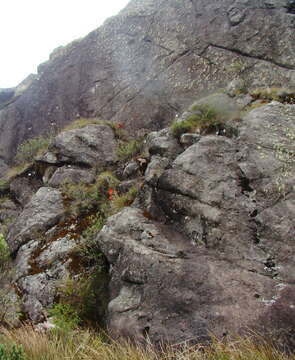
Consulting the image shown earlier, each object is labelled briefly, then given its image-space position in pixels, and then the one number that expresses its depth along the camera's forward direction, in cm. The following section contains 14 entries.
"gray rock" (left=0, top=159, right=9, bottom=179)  1487
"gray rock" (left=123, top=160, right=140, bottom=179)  920
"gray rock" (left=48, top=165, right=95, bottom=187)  1010
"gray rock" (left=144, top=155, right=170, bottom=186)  733
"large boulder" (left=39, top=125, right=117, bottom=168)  1092
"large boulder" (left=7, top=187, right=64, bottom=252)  855
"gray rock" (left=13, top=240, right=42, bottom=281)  750
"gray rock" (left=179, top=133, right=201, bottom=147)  800
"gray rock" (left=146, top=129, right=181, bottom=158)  818
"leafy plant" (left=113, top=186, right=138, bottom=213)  773
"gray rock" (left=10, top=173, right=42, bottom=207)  1132
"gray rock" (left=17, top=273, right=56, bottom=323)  655
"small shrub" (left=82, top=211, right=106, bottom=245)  737
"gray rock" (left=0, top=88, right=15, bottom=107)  2042
